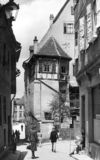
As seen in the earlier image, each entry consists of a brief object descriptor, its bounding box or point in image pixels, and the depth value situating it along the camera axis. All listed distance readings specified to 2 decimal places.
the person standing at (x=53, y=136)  26.22
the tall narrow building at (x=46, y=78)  47.75
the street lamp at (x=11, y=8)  13.41
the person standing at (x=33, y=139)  21.48
